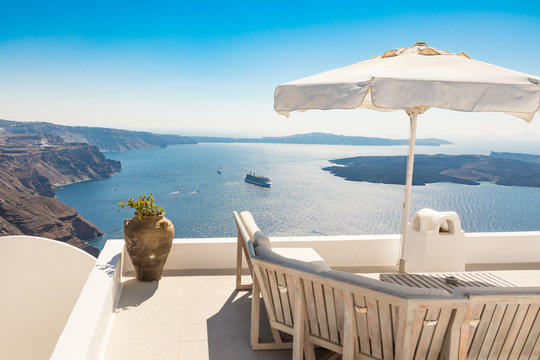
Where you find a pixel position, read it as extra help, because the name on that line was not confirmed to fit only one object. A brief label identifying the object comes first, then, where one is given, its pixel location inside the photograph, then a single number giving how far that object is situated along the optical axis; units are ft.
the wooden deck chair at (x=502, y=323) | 5.31
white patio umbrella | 7.41
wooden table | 8.57
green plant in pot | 11.23
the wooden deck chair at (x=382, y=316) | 5.22
